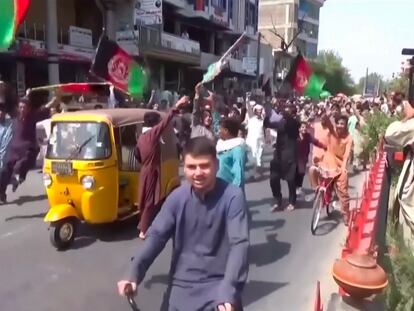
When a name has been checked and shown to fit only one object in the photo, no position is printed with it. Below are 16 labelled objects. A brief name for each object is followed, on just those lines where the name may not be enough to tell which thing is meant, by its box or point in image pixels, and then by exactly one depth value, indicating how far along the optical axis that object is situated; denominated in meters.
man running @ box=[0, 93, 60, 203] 8.79
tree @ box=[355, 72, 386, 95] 98.00
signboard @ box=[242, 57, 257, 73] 43.94
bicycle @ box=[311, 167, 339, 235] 7.46
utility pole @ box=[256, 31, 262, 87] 44.54
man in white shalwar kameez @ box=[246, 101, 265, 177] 12.52
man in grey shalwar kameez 2.65
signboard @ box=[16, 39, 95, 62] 19.75
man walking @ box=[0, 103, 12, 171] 8.95
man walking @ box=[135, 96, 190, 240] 5.99
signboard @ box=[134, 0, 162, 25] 27.02
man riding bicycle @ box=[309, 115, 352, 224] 7.66
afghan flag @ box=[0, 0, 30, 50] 10.61
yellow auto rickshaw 6.37
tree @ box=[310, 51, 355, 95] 78.12
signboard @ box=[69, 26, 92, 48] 23.55
